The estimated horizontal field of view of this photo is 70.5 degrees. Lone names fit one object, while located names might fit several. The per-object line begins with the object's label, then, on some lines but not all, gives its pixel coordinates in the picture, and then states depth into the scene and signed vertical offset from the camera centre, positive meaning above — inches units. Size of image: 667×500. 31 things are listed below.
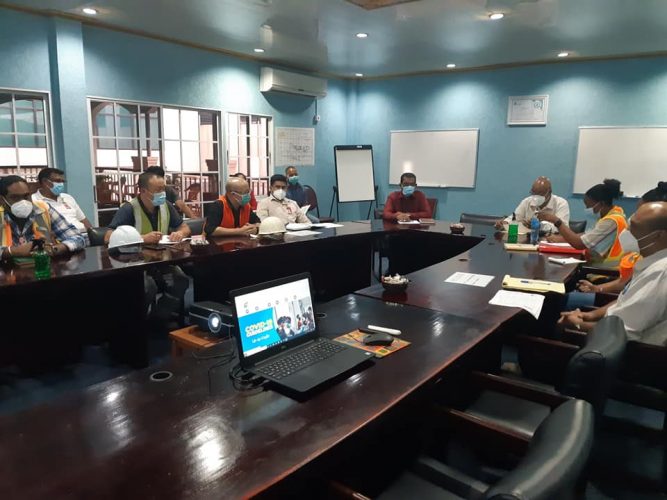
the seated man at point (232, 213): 145.6 -13.7
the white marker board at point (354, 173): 277.9 -0.7
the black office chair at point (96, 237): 154.6 -22.5
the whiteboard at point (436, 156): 260.2 +9.7
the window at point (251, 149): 237.8 +11.0
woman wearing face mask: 125.0 -14.0
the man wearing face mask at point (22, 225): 105.5 -14.5
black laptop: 53.4 -20.6
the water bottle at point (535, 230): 143.2 -16.5
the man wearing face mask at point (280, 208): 170.5 -14.1
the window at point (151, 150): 192.1 +8.0
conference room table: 36.5 -23.7
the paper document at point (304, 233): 151.9 -20.0
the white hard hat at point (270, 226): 142.3 -16.7
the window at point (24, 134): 166.4 +11.2
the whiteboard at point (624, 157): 215.3 +9.1
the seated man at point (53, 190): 154.6 -7.7
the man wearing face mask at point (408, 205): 194.5 -13.5
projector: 91.9 -29.3
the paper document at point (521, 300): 80.4 -22.1
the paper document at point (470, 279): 96.7 -21.9
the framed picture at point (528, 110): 236.4 +32.9
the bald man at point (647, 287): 73.7 -17.3
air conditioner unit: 237.9 +45.5
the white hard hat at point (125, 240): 114.3 -17.3
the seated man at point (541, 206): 161.8 -11.1
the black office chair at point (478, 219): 216.1 -20.5
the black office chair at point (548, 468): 30.4 -20.1
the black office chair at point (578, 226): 193.0 -20.4
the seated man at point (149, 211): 134.0 -12.5
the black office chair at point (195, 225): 179.1 -21.2
